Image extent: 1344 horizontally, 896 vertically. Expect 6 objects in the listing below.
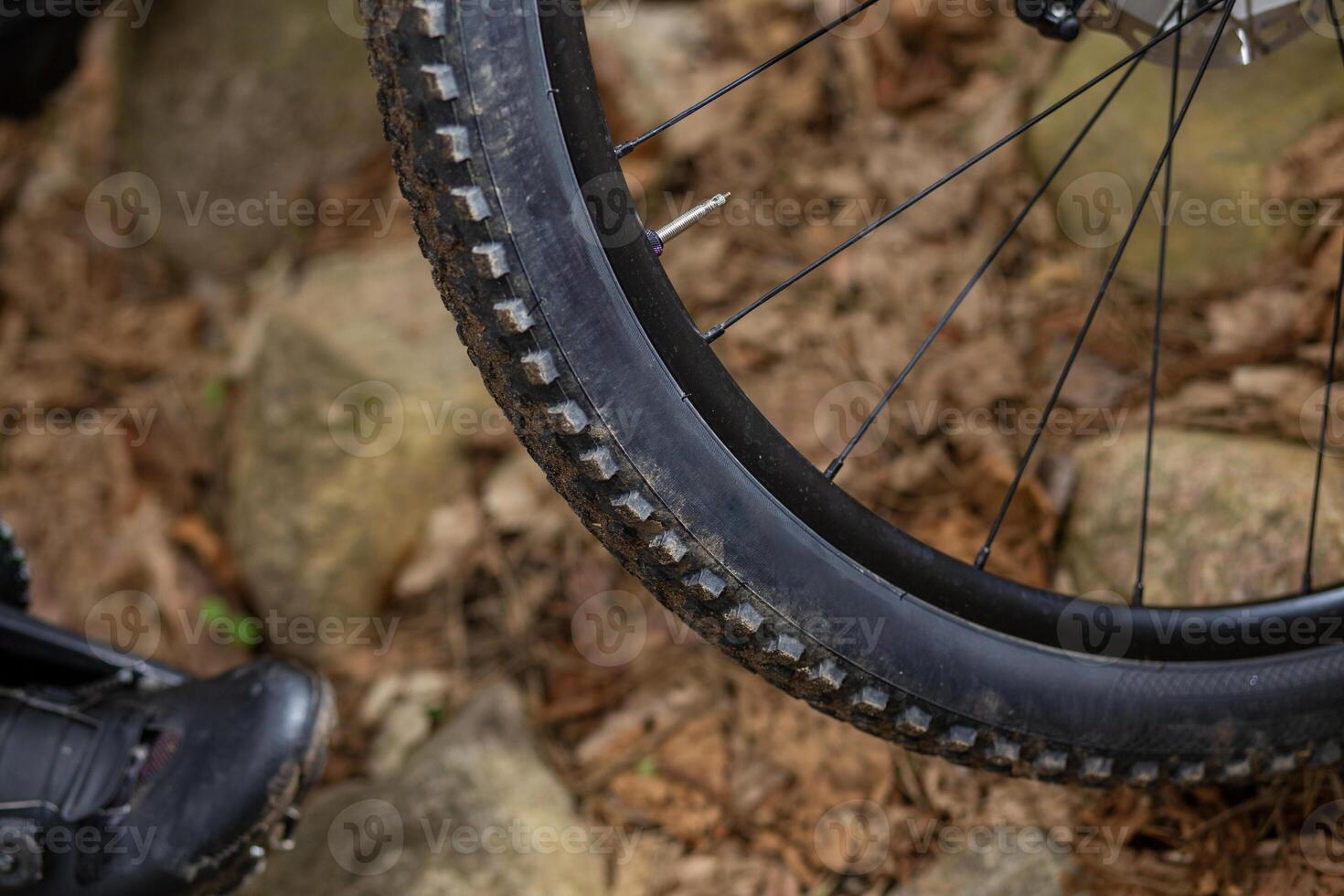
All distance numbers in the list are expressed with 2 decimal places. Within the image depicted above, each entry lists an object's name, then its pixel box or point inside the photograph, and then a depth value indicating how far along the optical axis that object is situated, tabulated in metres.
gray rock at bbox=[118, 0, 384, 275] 2.56
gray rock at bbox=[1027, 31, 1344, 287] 1.87
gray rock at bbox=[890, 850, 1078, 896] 1.47
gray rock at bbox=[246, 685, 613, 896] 1.62
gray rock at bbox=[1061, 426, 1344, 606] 1.56
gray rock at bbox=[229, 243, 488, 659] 2.12
